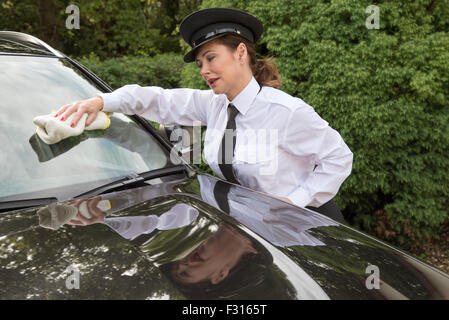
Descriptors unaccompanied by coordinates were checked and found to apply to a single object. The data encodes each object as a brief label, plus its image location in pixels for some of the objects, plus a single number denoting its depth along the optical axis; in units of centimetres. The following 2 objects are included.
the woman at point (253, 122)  223
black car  123
